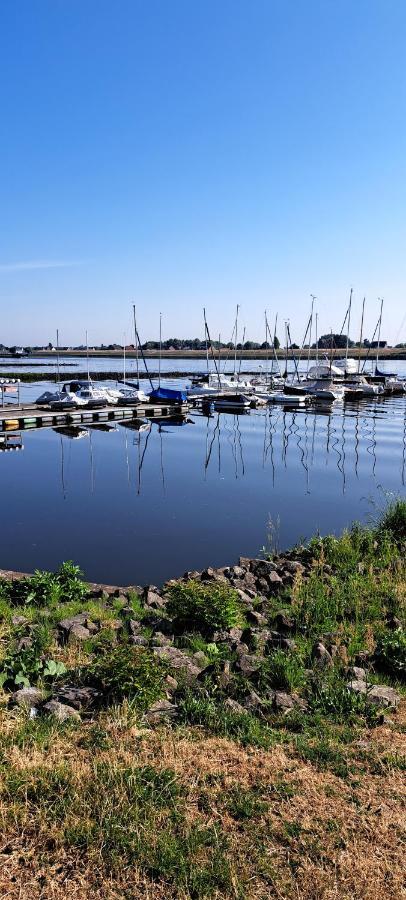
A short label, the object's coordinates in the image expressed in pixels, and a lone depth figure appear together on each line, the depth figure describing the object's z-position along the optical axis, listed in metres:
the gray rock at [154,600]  10.52
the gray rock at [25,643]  7.97
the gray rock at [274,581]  11.65
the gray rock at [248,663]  7.35
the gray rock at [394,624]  9.20
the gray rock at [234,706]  6.39
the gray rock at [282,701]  6.49
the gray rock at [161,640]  8.51
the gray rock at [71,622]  8.78
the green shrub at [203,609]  9.11
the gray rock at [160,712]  6.25
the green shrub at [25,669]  6.90
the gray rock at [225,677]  6.94
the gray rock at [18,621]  8.80
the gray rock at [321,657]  7.77
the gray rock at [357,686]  6.90
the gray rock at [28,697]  6.33
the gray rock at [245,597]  10.62
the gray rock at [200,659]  7.80
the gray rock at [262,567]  12.63
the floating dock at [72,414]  43.12
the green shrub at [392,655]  7.70
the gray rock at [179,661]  7.36
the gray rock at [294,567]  12.52
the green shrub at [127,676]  6.49
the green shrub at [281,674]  7.14
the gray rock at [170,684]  6.93
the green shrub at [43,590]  10.36
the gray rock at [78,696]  6.51
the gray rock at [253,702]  6.52
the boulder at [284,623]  9.34
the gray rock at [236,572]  12.49
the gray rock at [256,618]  9.71
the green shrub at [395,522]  15.03
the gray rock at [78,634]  8.37
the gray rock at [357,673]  7.36
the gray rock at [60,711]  6.15
